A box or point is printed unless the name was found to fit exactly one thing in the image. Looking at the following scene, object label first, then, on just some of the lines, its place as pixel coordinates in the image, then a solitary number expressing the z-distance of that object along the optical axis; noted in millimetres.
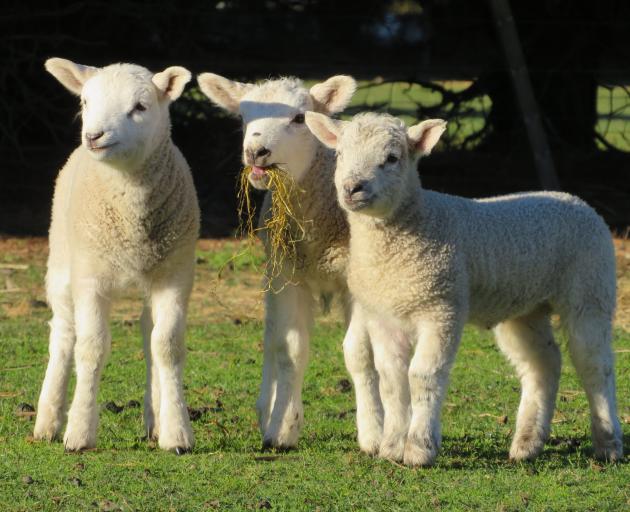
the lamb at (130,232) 13117
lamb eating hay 13398
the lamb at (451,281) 12125
